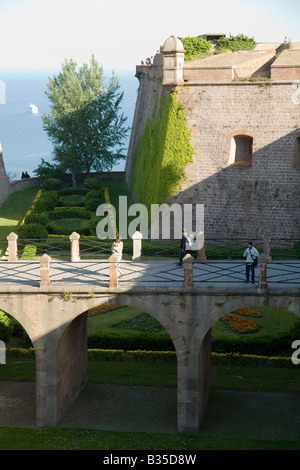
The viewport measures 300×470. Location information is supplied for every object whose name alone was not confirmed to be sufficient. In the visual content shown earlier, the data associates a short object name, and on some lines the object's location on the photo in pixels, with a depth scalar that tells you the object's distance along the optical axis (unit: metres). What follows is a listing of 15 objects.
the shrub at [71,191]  63.16
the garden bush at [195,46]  63.16
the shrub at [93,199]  55.72
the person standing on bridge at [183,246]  30.67
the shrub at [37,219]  47.94
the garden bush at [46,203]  55.44
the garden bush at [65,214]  54.66
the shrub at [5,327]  35.46
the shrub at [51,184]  64.06
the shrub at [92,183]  64.19
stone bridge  26.97
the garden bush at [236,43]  65.62
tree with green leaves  67.19
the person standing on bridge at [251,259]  27.91
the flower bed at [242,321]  36.28
